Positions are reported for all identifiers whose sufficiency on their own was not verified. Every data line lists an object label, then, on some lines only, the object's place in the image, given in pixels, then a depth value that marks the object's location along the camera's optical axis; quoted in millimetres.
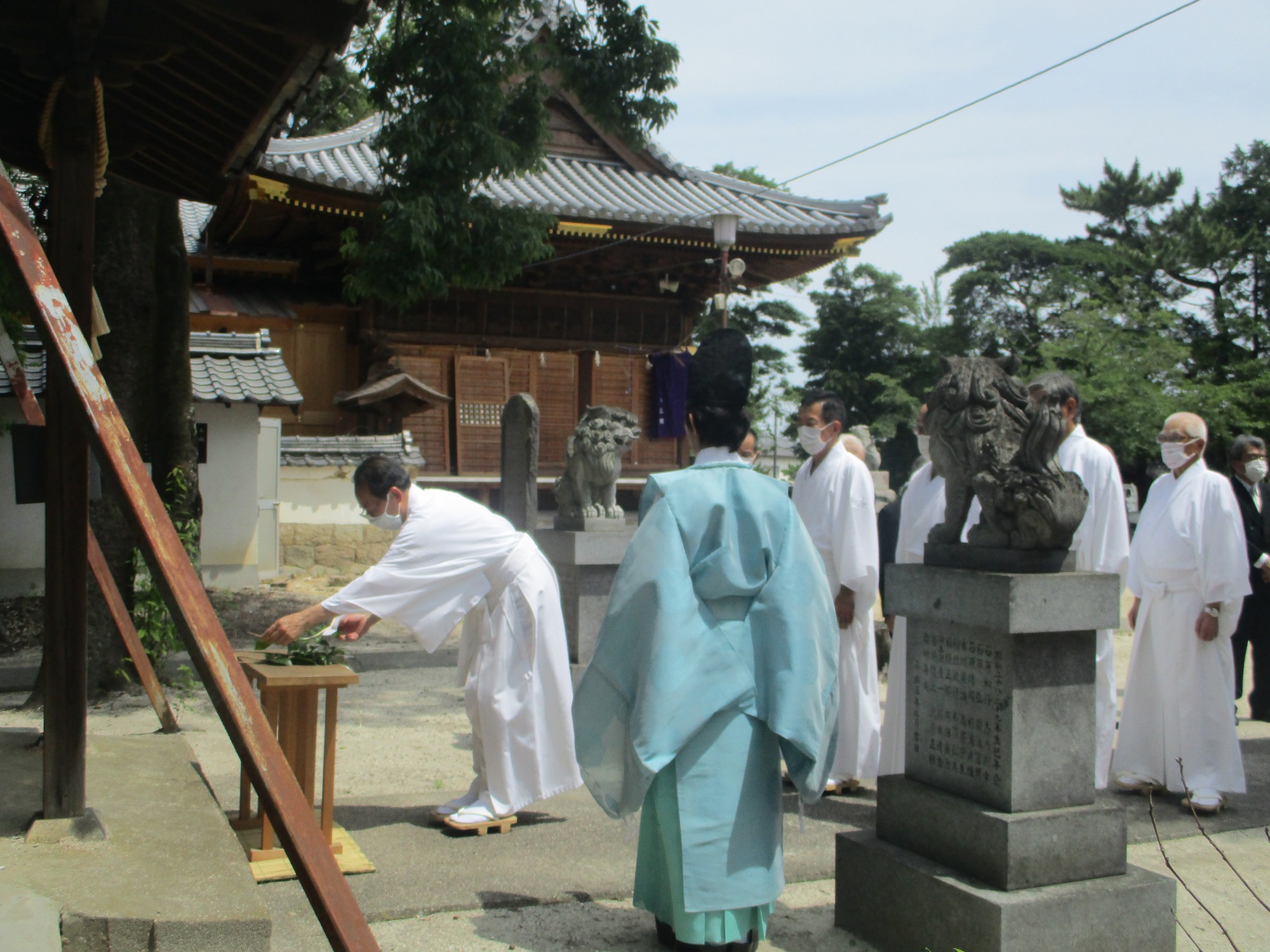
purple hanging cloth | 17188
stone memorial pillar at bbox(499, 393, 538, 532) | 8938
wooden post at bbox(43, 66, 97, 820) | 2930
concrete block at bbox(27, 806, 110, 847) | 2850
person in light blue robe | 2953
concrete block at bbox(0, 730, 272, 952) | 2434
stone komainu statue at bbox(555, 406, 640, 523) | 7590
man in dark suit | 6980
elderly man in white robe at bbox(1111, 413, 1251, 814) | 4977
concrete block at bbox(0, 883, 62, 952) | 2289
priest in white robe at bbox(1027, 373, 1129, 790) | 4805
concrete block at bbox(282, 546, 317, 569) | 12611
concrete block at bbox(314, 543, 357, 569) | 12758
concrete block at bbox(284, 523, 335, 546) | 12742
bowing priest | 4320
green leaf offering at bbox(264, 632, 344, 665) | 4062
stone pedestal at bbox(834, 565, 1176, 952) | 3053
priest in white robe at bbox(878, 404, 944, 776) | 4895
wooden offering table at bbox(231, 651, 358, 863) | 3871
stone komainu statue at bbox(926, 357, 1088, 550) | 3256
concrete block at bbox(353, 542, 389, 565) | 12953
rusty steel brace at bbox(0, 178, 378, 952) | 1896
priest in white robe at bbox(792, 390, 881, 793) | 5152
